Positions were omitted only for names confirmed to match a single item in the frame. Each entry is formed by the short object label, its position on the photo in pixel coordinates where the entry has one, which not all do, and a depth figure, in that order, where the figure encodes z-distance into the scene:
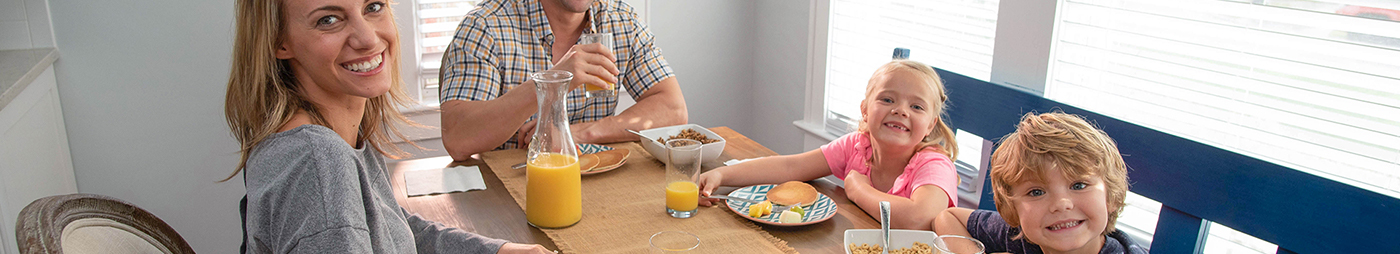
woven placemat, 1.20
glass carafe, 1.19
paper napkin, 1.49
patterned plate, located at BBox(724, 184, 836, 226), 1.31
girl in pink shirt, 1.40
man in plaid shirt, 1.75
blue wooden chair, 1.00
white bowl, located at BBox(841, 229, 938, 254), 1.19
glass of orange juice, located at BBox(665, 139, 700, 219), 1.30
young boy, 1.08
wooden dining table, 1.24
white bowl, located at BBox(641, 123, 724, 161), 1.64
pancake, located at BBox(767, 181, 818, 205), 1.39
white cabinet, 1.75
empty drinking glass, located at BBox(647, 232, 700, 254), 0.99
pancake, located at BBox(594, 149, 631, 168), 1.61
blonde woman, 0.84
